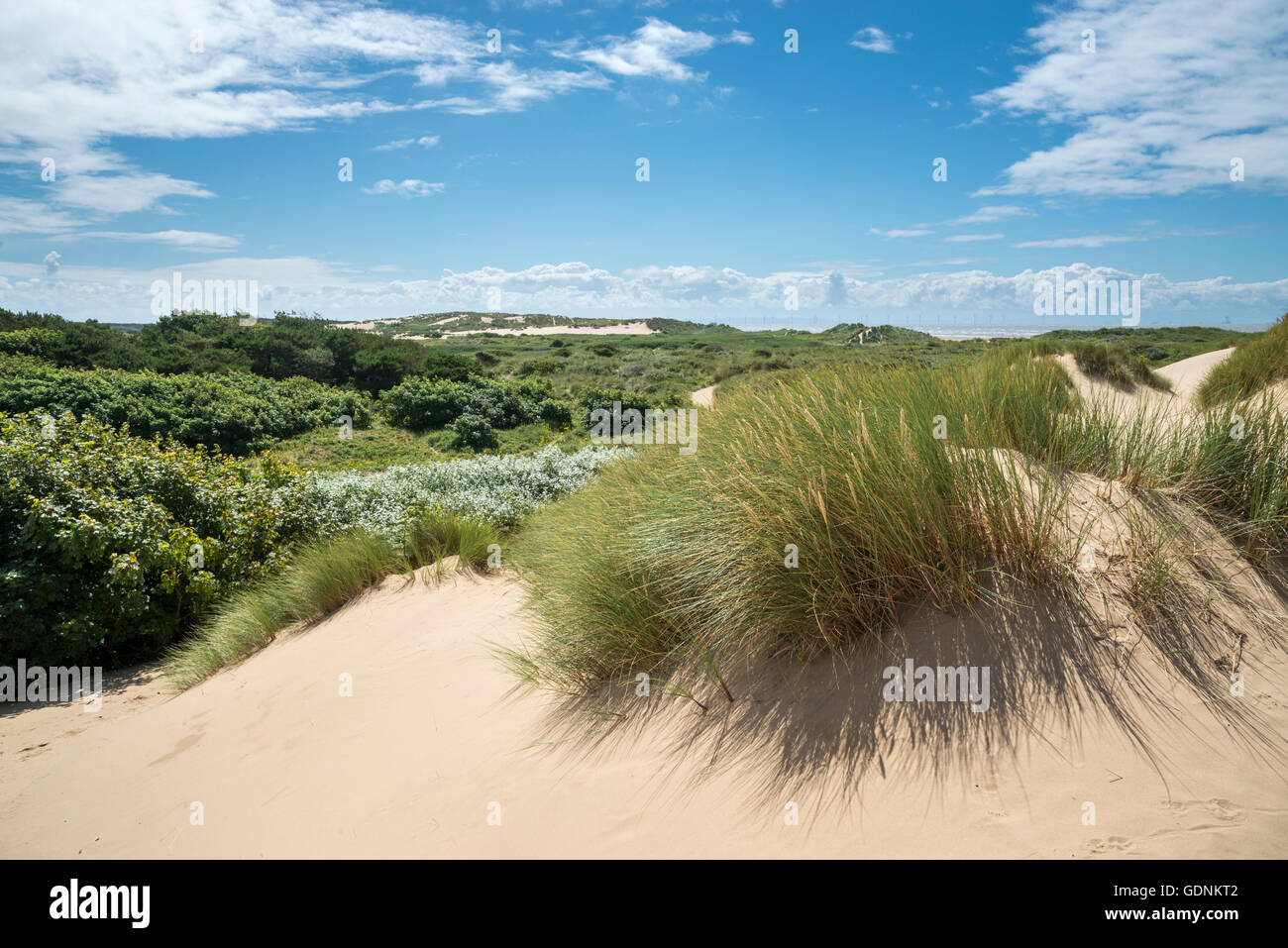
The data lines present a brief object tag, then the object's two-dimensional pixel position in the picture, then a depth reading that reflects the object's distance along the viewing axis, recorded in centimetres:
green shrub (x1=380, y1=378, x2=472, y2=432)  2317
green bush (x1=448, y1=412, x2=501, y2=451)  2072
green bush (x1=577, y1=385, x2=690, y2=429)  2346
